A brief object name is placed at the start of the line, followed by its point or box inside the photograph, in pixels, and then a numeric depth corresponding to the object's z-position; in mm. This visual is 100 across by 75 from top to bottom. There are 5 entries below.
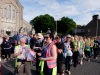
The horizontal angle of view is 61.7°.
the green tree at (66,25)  38029
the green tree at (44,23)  36182
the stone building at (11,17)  18512
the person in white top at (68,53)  4090
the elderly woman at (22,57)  2716
